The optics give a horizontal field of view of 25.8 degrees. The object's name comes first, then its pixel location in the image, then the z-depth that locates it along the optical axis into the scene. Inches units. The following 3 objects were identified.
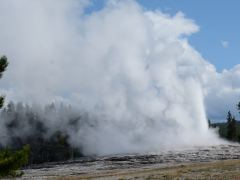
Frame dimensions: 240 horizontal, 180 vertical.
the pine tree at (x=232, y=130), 5398.6
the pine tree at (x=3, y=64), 1035.3
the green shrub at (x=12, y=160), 996.6
